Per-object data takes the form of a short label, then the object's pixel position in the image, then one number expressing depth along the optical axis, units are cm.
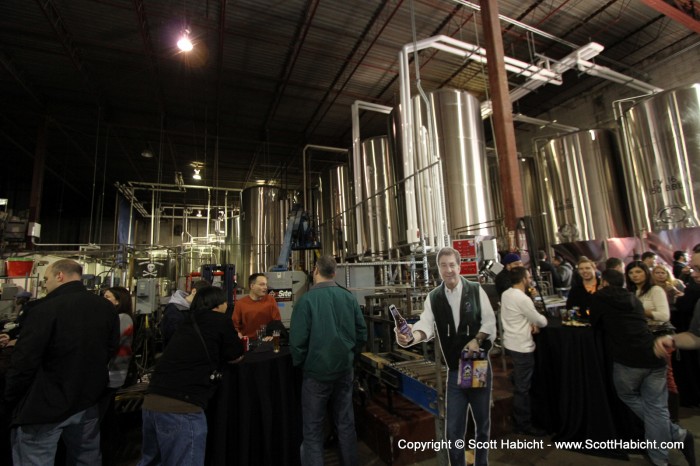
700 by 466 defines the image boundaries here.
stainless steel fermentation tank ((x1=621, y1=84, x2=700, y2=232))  676
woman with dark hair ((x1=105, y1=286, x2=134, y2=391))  293
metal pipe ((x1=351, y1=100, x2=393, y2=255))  804
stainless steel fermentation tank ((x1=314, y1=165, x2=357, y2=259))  890
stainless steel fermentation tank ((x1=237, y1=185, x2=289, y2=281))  1085
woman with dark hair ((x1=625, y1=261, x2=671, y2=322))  335
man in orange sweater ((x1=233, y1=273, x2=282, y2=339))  445
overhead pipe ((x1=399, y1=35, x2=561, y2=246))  599
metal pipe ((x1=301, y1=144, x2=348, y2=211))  1132
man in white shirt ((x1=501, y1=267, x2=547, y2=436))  342
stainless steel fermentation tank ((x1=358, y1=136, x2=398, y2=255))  755
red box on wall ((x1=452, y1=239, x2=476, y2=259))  443
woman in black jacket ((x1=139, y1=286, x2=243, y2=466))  228
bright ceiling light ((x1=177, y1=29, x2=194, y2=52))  628
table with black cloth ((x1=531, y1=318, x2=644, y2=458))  315
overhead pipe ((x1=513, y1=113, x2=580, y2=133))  961
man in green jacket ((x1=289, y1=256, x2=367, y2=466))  273
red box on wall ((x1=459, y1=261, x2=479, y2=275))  424
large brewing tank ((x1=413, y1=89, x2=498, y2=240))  603
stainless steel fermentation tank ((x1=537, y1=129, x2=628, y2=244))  805
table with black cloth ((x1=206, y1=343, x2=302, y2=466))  281
